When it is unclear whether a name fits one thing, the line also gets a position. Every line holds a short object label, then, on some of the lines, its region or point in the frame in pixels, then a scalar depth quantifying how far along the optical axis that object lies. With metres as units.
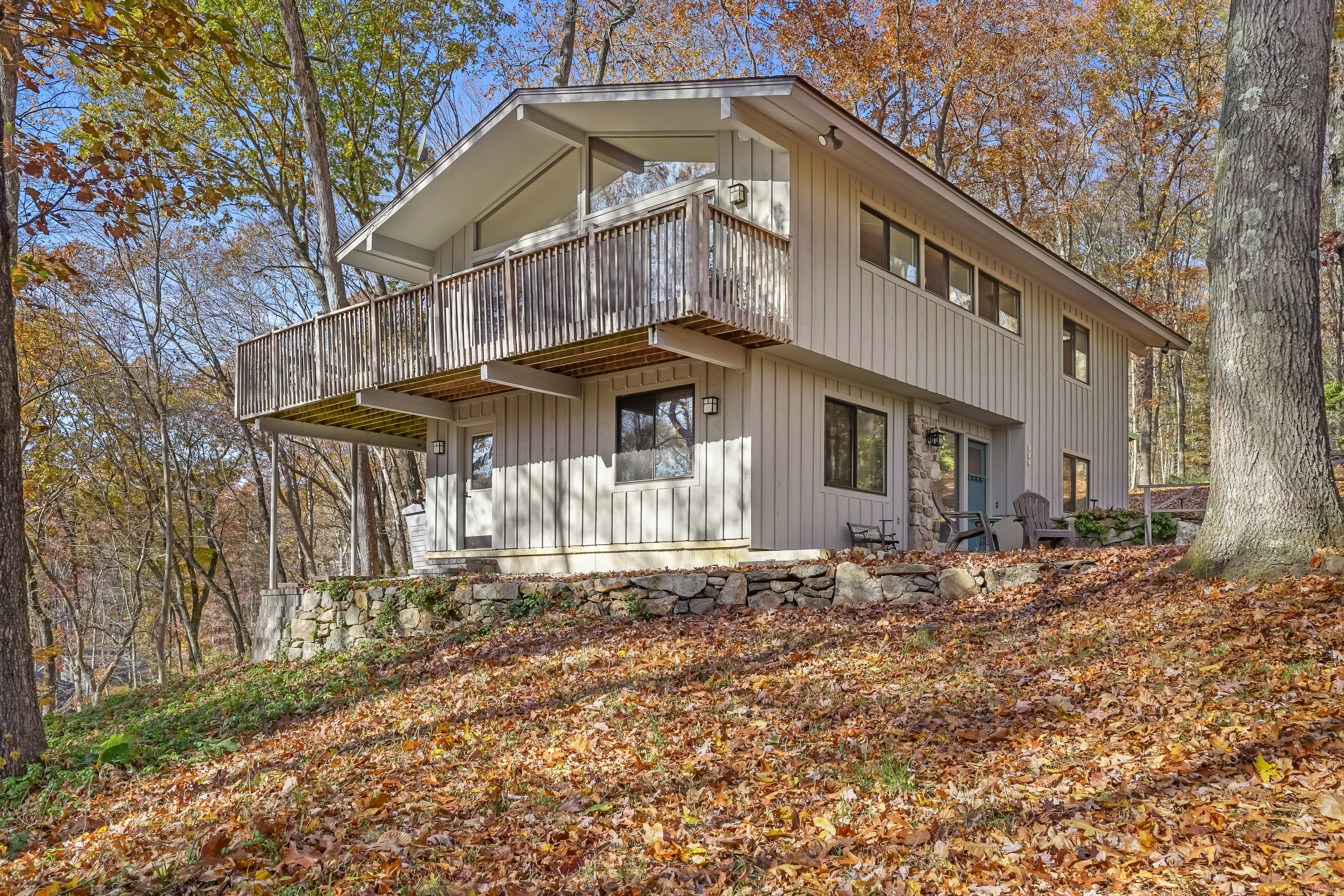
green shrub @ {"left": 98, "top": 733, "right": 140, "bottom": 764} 7.55
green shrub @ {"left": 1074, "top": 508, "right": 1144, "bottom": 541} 14.30
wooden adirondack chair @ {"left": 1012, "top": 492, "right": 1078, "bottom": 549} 12.99
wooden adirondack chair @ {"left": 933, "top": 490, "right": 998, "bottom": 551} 12.26
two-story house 10.34
